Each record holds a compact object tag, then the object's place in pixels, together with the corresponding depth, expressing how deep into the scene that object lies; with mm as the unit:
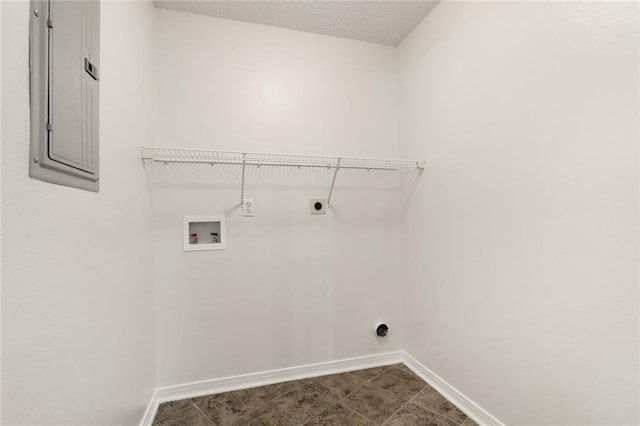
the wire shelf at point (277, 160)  1679
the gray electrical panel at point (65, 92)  656
